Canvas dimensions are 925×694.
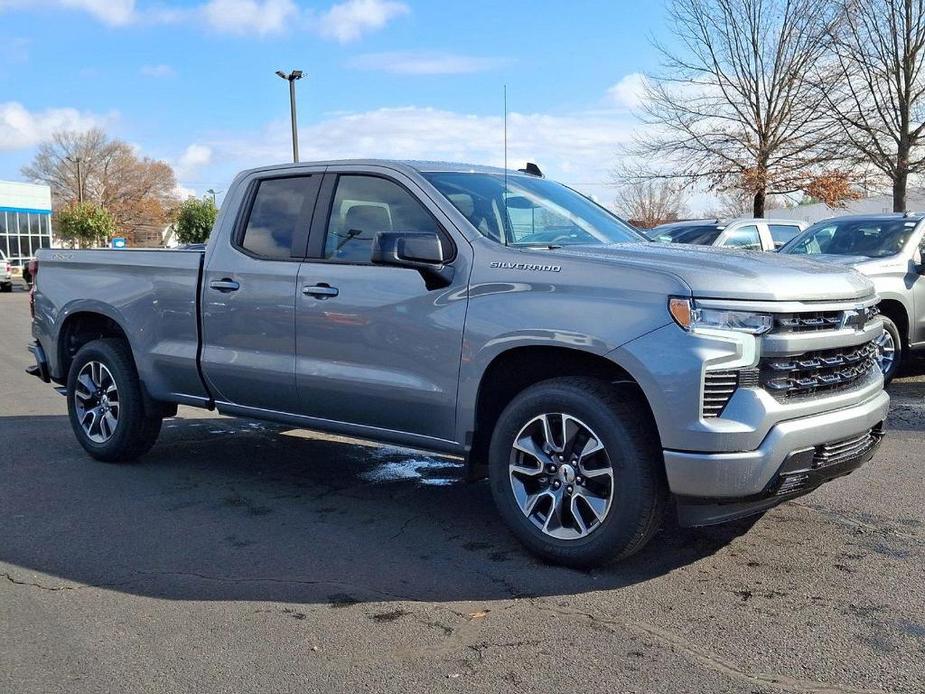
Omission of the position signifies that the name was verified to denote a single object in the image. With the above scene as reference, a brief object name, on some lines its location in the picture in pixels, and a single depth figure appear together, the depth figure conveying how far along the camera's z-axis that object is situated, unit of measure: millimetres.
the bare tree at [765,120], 25766
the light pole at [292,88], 29438
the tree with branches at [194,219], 55844
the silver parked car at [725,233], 13539
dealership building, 59125
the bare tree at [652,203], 29766
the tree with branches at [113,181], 89188
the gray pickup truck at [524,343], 4020
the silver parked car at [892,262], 8984
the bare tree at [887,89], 22969
